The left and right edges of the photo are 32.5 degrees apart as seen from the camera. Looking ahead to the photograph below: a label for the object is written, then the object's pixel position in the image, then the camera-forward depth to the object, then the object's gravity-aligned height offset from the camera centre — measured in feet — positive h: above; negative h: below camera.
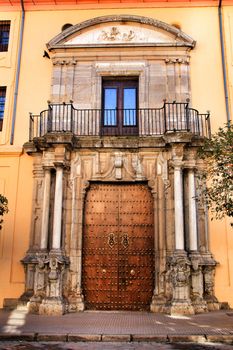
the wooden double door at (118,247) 33.24 +2.74
